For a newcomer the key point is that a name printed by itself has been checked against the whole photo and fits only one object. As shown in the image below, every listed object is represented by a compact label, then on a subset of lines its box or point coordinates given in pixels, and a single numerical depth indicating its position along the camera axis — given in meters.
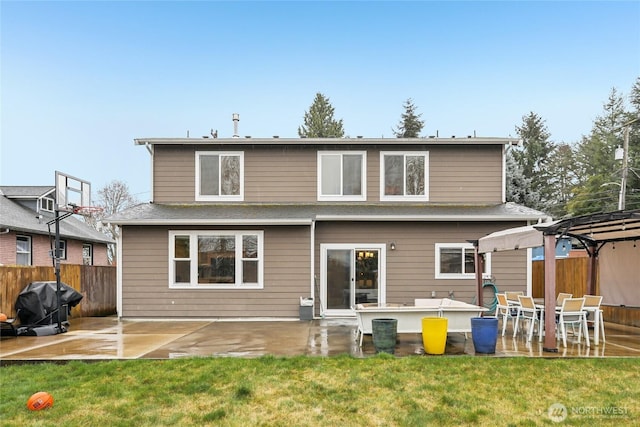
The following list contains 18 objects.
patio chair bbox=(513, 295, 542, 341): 8.35
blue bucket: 7.33
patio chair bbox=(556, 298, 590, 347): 8.00
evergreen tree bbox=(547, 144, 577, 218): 33.62
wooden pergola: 7.60
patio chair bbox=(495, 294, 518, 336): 9.23
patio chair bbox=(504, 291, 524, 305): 9.93
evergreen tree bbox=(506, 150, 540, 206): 24.89
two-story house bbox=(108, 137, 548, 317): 12.12
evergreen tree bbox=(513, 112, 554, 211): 34.66
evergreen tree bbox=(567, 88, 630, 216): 28.80
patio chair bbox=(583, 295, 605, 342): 8.30
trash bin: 11.83
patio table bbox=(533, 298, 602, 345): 8.25
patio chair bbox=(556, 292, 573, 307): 9.56
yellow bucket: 7.40
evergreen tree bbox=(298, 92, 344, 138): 39.34
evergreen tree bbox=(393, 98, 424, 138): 38.59
